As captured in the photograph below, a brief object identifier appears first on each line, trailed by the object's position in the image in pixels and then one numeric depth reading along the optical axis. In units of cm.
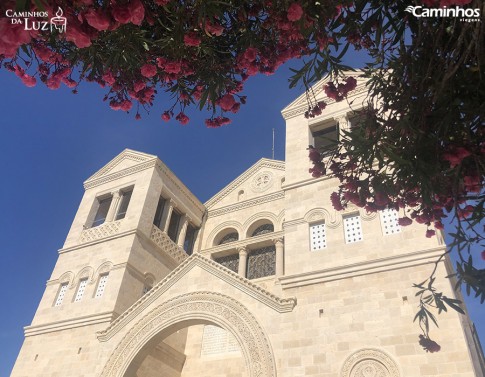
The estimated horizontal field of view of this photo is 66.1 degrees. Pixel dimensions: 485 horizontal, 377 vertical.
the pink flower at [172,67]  364
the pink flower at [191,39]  329
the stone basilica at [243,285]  873
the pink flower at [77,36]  247
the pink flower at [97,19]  247
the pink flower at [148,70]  362
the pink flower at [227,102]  400
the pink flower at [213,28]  316
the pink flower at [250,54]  362
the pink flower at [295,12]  291
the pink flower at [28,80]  382
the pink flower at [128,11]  253
